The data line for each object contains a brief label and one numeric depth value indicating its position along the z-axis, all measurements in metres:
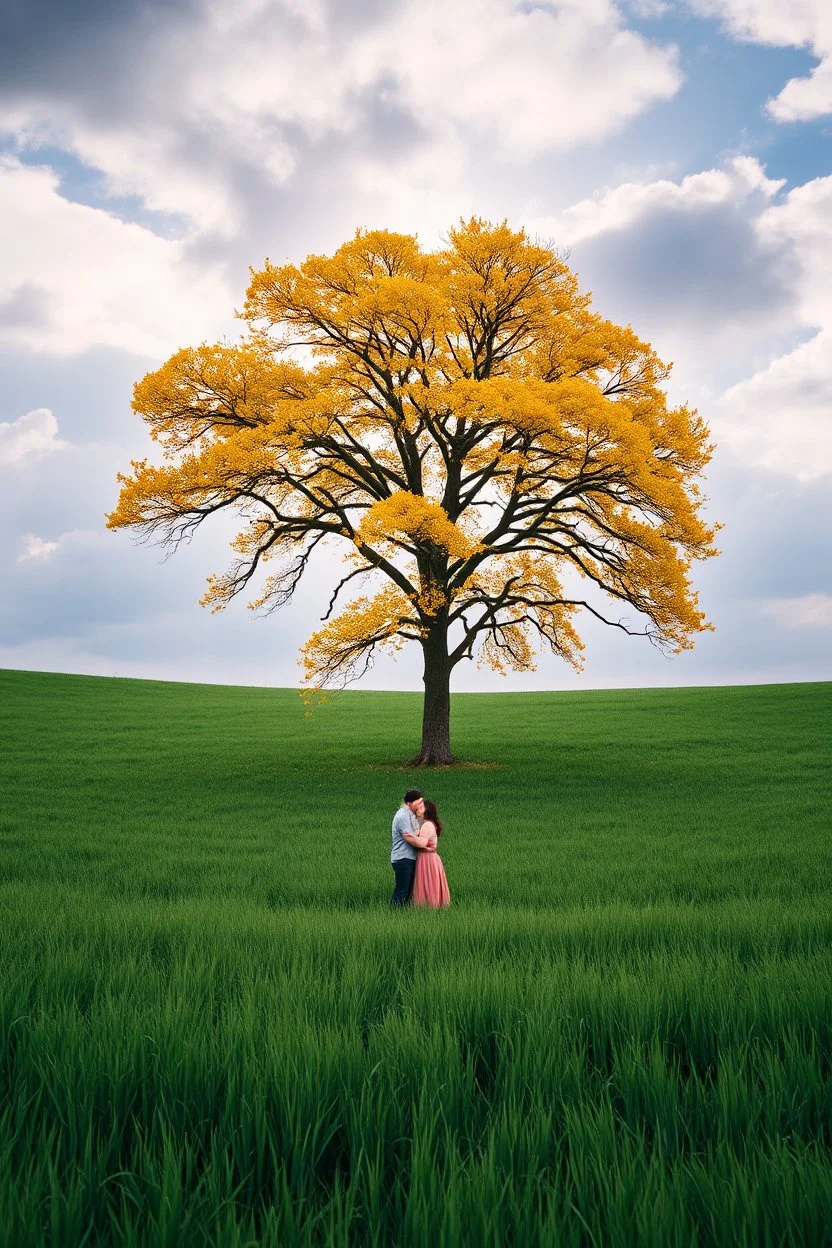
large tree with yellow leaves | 22.12
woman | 9.66
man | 10.08
